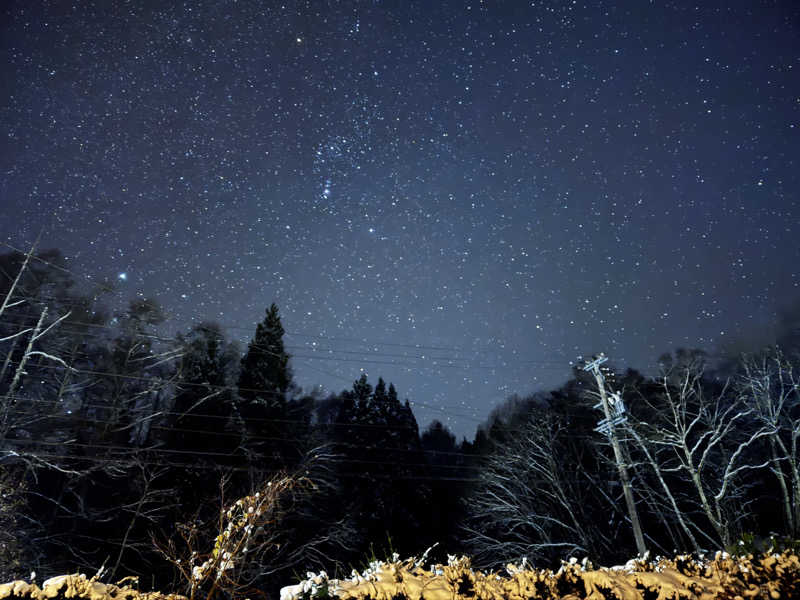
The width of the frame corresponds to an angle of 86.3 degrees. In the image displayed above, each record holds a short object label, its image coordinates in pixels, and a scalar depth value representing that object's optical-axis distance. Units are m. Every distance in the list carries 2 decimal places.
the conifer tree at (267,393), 19.89
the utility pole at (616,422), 13.13
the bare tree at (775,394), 16.66
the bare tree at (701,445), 15.39
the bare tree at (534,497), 19.30
